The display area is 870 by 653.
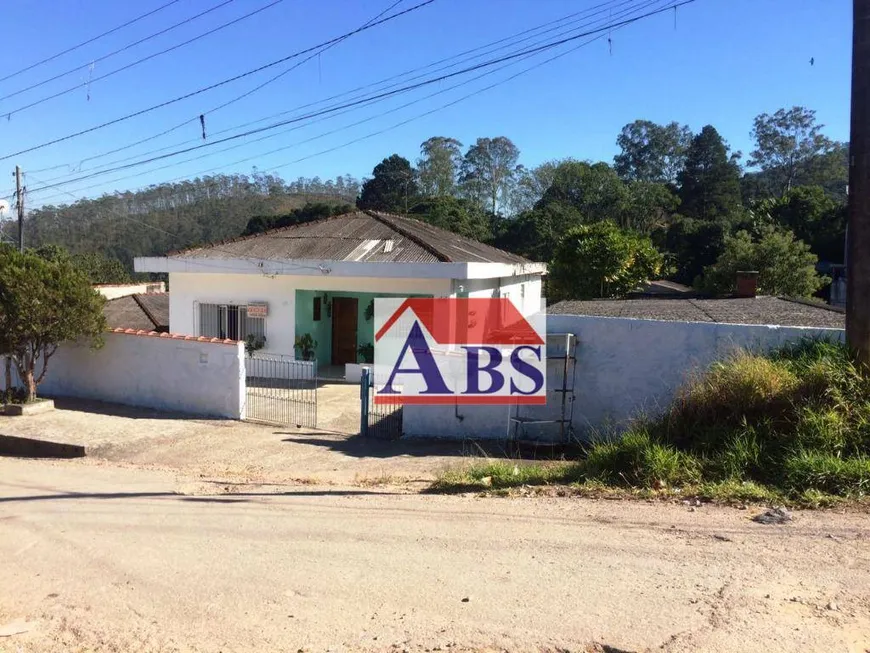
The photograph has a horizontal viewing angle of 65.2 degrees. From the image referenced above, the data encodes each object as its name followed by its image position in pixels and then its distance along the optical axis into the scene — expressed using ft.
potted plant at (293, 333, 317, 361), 58.08
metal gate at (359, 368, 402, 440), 37.37
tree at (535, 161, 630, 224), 156.87
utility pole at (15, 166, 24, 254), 91.33
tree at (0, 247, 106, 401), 40.42
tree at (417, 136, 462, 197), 218.59
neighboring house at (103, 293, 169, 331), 70.59
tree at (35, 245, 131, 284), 124.57
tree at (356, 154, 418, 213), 189.57
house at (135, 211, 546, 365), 54.85
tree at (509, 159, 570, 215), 212.64
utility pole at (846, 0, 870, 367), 22.61
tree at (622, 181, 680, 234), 156.56
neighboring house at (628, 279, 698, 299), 77.66
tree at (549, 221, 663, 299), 72.79
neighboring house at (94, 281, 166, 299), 91.71
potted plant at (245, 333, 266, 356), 59.16
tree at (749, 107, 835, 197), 213.05
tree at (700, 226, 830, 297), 73.00
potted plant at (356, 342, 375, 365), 58.44
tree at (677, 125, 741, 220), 180.14
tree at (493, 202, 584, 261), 139.03
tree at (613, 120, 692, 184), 228.84
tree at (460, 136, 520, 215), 225.76
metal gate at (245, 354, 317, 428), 42.63
